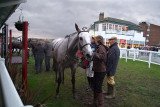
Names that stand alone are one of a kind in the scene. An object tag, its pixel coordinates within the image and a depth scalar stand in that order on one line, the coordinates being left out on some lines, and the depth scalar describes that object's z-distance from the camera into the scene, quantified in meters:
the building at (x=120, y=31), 27.28
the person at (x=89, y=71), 4.31
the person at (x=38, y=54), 7.02
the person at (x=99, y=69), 3.20
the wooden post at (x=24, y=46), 2.85
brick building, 53.16
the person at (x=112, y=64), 3.92
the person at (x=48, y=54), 7.54
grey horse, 3.31
